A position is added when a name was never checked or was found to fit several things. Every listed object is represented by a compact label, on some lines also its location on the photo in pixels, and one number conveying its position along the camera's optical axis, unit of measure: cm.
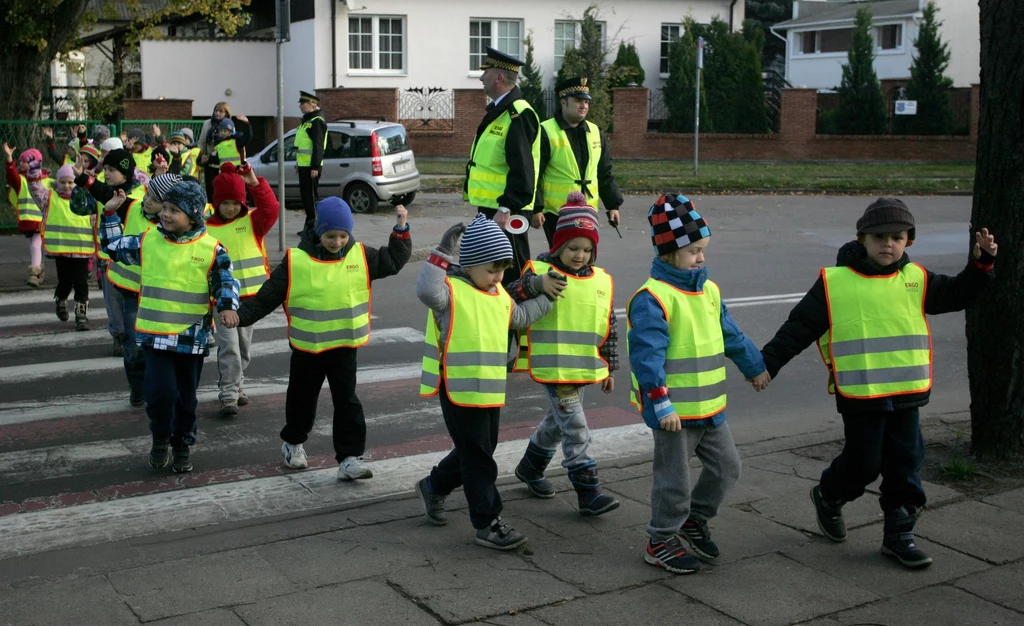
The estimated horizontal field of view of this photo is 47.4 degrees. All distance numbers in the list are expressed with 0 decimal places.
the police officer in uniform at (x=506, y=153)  883
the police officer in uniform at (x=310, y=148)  1641
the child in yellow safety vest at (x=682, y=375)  493
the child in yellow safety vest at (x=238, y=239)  779
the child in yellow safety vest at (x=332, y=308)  627
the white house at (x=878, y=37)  4550
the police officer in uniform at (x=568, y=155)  909
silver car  2059
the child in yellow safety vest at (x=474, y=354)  525
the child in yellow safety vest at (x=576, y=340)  564
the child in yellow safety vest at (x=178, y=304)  649
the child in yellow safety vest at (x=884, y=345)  507
